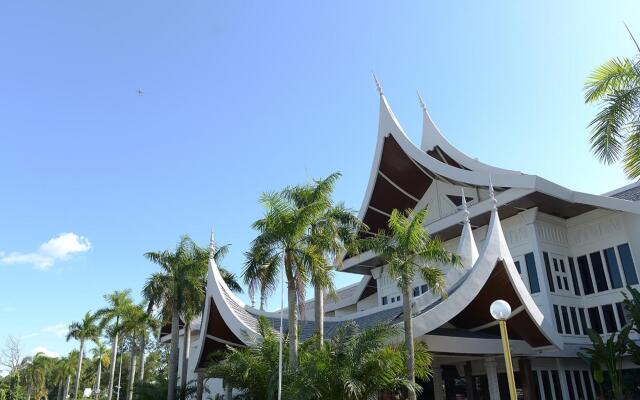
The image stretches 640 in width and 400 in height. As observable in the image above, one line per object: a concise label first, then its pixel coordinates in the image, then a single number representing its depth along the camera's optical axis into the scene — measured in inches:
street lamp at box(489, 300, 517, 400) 324.5
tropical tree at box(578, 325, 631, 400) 736.3
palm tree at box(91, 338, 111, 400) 1780.3
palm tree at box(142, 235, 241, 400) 948.0
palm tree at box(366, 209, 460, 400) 563.2
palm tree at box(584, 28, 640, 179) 431.2
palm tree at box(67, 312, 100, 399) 1711.4
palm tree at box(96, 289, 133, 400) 1400.1
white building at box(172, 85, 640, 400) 692.7
